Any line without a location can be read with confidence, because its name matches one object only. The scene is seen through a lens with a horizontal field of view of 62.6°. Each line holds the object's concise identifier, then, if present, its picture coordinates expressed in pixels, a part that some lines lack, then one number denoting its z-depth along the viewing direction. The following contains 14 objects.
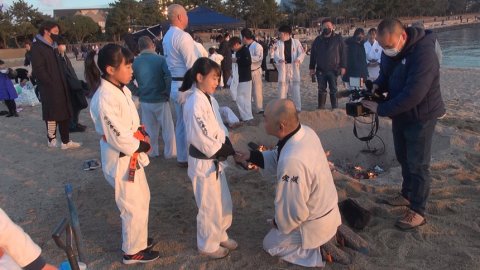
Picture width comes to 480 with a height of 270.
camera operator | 3.48
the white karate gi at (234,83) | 9.40
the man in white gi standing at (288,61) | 8.45
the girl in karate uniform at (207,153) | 3.17
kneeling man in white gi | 2.93
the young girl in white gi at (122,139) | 3.02
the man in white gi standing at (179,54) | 5.28
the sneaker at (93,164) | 5.83
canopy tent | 15.70
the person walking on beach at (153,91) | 5.65
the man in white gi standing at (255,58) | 8.54
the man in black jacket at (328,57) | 8.24
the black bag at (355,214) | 3.81
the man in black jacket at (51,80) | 6.32
